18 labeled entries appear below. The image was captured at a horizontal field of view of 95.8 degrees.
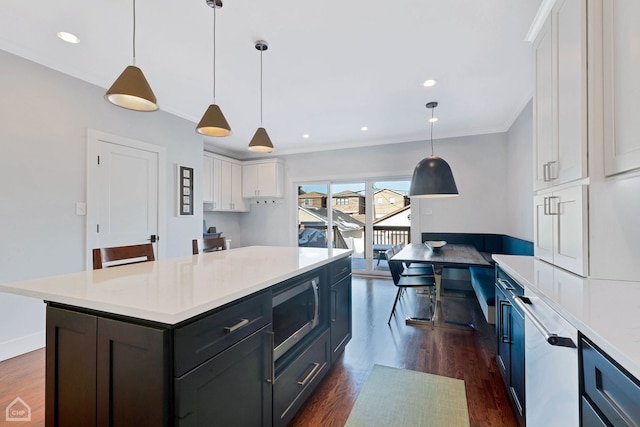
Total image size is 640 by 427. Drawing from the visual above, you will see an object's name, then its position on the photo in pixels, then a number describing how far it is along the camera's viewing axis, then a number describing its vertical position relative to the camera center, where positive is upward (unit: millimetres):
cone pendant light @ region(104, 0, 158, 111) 1554 +696
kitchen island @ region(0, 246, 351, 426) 898 -467
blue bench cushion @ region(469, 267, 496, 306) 2701 -731
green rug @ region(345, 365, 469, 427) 1680 -1187
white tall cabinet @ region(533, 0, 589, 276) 1380 +433
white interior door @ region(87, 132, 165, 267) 3021 +258
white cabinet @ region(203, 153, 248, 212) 5367 +603
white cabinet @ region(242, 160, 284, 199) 5961 +766
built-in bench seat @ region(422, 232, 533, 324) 2724 -467
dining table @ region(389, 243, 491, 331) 2801 -445
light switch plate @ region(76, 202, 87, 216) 2887 +65
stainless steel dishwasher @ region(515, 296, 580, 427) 961 -582
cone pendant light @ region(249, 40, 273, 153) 2584 +657
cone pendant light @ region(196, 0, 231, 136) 1981 +676
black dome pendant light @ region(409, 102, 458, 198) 3457 +433
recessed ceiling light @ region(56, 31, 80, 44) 2270 +1419
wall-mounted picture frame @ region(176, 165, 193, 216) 3936 +350
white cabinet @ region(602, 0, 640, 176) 1148 +558
